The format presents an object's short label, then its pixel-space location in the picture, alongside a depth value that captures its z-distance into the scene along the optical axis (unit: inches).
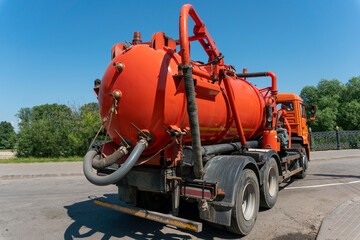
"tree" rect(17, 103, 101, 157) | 666.2
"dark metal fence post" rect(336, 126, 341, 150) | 796.0
